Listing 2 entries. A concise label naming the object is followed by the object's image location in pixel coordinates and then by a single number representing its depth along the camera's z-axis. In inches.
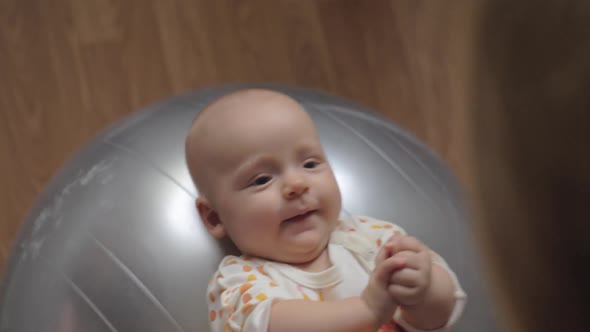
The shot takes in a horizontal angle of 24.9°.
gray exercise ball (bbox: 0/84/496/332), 42.8
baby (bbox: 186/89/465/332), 40.9
